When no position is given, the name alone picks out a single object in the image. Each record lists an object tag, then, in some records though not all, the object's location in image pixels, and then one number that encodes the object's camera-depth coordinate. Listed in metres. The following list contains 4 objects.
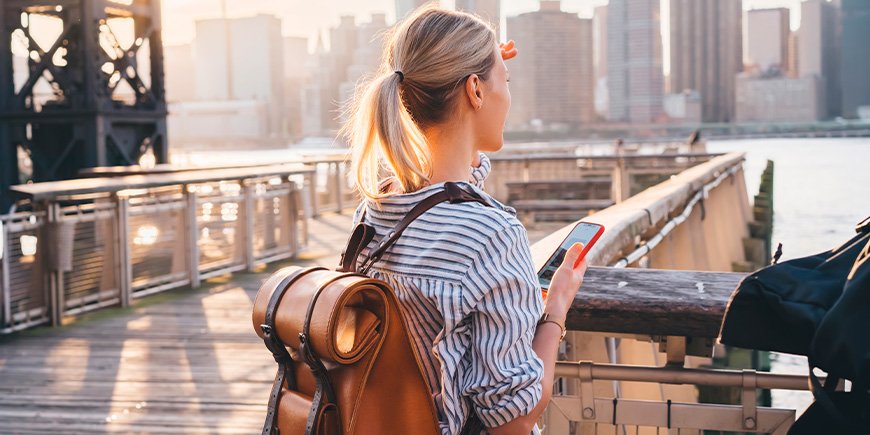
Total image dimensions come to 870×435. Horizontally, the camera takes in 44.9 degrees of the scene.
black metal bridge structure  13.55
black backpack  1.59
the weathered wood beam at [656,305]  2.44
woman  1.99
